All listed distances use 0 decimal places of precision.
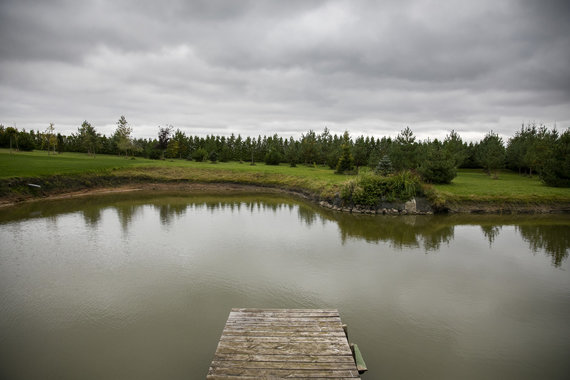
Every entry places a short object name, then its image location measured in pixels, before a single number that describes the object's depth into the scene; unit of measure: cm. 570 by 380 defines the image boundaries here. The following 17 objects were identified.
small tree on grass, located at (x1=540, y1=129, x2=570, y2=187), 3534
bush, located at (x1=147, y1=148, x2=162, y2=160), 6341
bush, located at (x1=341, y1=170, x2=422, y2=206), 2928
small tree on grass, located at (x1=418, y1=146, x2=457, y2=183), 3544
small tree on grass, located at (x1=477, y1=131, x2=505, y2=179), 4362
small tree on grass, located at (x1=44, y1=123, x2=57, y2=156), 6038
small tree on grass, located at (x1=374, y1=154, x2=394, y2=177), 3206
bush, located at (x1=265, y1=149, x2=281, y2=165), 6162
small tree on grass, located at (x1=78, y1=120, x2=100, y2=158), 5706
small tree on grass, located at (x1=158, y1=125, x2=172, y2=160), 6256
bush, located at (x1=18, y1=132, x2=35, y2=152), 5847
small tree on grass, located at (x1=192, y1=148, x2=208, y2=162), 6091
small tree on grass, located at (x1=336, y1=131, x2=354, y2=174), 4669
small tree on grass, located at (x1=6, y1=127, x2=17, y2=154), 5438
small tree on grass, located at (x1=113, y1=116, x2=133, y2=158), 5769
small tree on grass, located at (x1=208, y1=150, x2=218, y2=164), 6154
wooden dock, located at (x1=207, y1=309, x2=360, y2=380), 586
